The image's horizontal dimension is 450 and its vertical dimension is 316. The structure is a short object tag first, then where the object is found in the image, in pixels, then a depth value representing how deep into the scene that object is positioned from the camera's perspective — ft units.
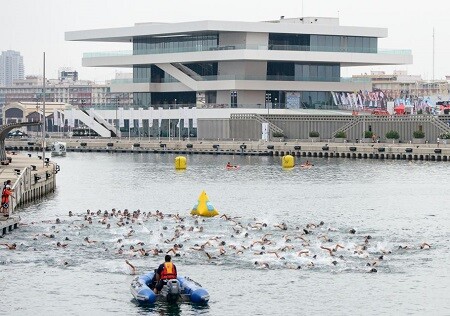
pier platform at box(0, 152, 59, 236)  310.65
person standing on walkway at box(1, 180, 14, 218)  300.81
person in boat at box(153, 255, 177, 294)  220.02
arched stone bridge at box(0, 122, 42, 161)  431.43
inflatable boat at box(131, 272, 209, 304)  218.59
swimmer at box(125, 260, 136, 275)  245.86
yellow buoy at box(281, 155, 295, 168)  557.33
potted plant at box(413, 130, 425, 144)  652.89
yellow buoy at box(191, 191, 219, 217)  341.21
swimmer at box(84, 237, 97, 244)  281.31
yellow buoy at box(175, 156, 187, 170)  552.00
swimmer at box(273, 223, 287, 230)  310.86
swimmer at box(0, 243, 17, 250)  268.62
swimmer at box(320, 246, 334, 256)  264.31
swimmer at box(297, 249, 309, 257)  262.24
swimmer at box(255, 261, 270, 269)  251.80
